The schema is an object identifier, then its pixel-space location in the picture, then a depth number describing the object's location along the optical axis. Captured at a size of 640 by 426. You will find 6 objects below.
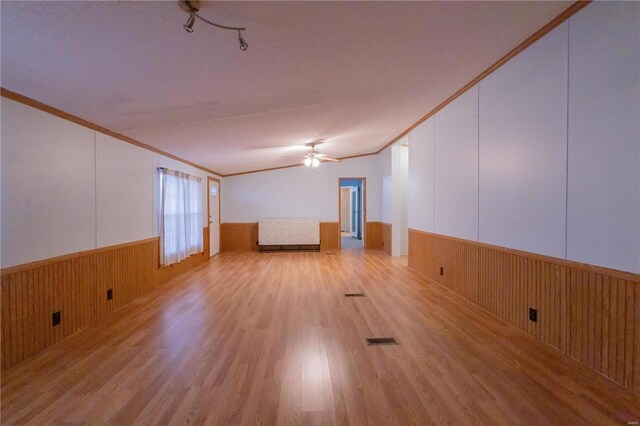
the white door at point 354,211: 12.06
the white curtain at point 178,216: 4.63
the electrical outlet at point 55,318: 2.57
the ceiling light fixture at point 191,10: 1.52
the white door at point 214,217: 7.38
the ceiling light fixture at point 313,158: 5.98
